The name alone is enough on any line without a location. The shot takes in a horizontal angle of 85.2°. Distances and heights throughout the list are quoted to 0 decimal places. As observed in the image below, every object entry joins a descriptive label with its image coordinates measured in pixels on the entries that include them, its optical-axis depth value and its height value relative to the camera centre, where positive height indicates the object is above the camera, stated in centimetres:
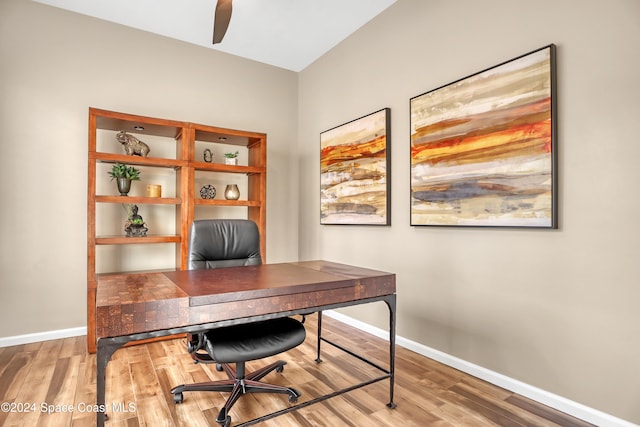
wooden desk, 128 -37
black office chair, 172 -64
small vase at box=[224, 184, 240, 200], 371 +23
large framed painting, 197 +43
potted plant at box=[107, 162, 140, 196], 310 +34
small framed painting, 310 +41
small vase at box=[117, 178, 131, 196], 311 +25
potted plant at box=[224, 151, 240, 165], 366 +58
